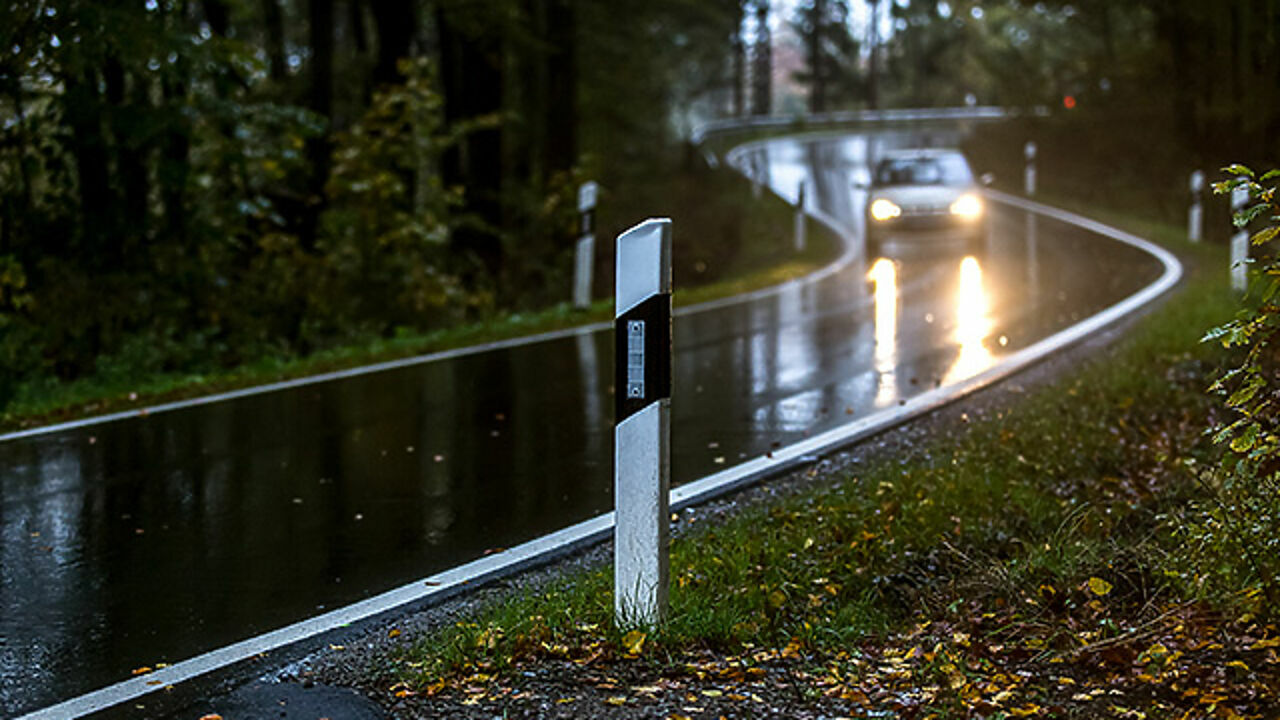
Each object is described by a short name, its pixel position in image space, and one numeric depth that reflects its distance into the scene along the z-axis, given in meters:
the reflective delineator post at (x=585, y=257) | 15.91
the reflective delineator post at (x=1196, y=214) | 23.92
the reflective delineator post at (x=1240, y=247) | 14.47
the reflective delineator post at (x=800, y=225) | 25.75
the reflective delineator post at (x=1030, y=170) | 35.25
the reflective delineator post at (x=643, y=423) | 4.79
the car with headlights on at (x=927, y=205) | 22.20
